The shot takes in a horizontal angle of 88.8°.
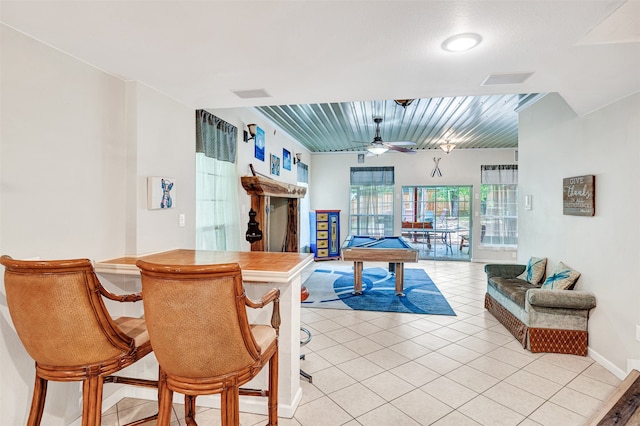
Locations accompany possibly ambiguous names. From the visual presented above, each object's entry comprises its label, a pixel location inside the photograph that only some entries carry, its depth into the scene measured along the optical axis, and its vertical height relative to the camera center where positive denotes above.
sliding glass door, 8.66 -0.22
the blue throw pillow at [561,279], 3.35 -0.69
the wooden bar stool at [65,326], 1.45 -0.54
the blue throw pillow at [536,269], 3.95 -0.69
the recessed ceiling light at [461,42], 1.80 +0.97
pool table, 4.95 -0.65
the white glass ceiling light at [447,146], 6.86 +1.39
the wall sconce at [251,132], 4.69 +1.14
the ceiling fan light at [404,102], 4.40 +1.49
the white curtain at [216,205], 3.68 +0.06
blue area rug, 4.70 -1.35
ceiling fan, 5.59 +1.15
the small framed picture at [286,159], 6.68 +1.08
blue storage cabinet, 8.23 -0.59
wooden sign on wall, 3.08 +0.18
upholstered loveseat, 3.15 -1.07
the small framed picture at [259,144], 5.09 +1.06
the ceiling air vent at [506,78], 2.35 +0.99
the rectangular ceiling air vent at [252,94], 2.69 +0.98
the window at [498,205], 8.35 +0.19
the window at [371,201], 8.88 +0.28
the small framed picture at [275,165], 5.93 +0.85
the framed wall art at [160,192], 2.53 +0.14
